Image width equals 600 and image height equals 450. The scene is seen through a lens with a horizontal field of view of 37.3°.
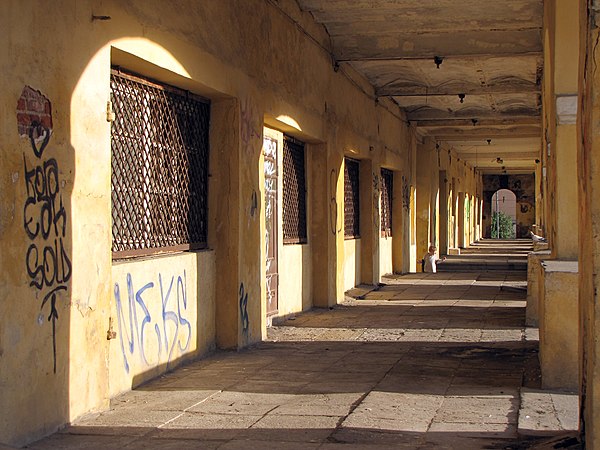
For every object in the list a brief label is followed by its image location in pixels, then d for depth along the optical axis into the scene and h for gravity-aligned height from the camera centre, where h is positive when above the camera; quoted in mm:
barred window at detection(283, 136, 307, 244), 12008 +427
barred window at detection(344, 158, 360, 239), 15875 +410
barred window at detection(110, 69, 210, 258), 7051 +509
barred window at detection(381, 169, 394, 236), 19266 +480
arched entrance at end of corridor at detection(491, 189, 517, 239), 51344 -420
